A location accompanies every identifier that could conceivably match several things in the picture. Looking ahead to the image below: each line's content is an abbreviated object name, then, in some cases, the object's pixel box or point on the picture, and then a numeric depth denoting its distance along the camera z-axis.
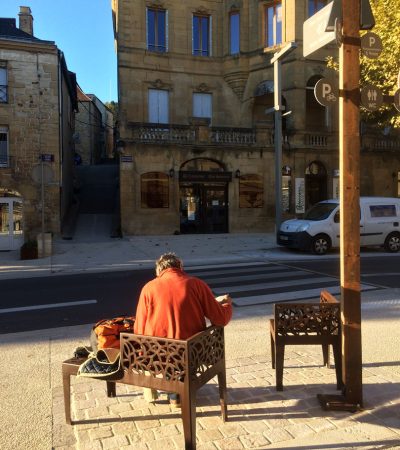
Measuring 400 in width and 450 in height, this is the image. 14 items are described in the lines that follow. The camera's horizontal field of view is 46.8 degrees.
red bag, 3.59
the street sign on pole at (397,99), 4.21
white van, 15.23
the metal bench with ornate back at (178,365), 3.04
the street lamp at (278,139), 16.91
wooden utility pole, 3.62
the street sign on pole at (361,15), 3.58
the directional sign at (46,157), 19.25
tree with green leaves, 11.90
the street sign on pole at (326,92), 3.77
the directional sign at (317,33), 3.69
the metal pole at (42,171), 14.31
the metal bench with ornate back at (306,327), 4.05
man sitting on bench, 3.33
